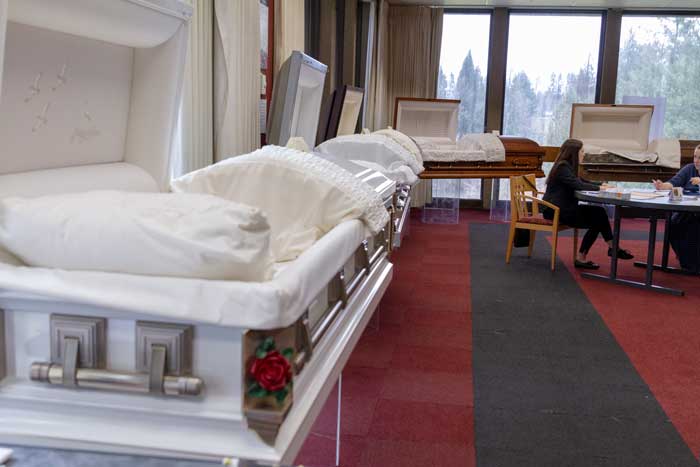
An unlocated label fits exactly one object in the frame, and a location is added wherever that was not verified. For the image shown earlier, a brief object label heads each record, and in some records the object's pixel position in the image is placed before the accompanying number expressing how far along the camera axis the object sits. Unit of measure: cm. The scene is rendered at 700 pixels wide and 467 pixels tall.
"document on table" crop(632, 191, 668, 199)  573
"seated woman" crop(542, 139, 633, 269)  642
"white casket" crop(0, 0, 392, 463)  113
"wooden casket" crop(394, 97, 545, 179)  803
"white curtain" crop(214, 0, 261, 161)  365
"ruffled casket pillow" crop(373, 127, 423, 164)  598
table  534
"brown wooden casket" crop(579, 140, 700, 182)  840
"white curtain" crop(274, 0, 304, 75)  482
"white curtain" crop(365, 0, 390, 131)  894
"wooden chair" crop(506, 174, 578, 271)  632
